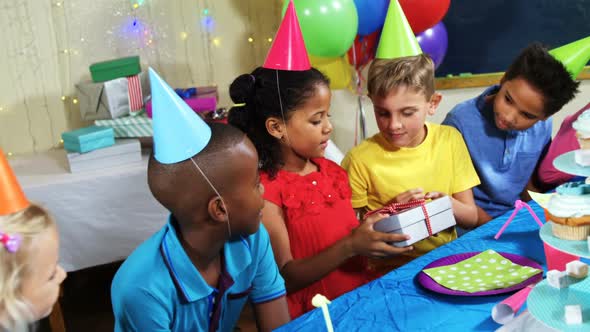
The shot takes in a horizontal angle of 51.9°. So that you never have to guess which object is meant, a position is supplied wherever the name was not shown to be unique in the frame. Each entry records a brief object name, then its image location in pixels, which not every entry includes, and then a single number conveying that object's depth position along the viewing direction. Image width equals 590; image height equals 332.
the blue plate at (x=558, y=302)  0.80
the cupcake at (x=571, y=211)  0.90
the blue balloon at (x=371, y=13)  2.46
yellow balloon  2.57
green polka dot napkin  1.10
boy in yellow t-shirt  1.59
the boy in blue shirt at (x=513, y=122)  1.66
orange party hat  0.83
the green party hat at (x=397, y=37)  1.66
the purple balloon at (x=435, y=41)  2.65
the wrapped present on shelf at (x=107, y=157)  2.34
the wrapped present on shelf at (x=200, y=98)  2.54
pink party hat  1.42
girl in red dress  1.45
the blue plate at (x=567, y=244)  0.86
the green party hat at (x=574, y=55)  1.70
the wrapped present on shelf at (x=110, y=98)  2.46
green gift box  2.53
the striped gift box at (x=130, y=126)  2.45
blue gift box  2.30
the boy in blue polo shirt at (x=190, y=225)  1.02
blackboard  2.70
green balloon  2.30
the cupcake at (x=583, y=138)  0.90
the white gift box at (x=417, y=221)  1.30
